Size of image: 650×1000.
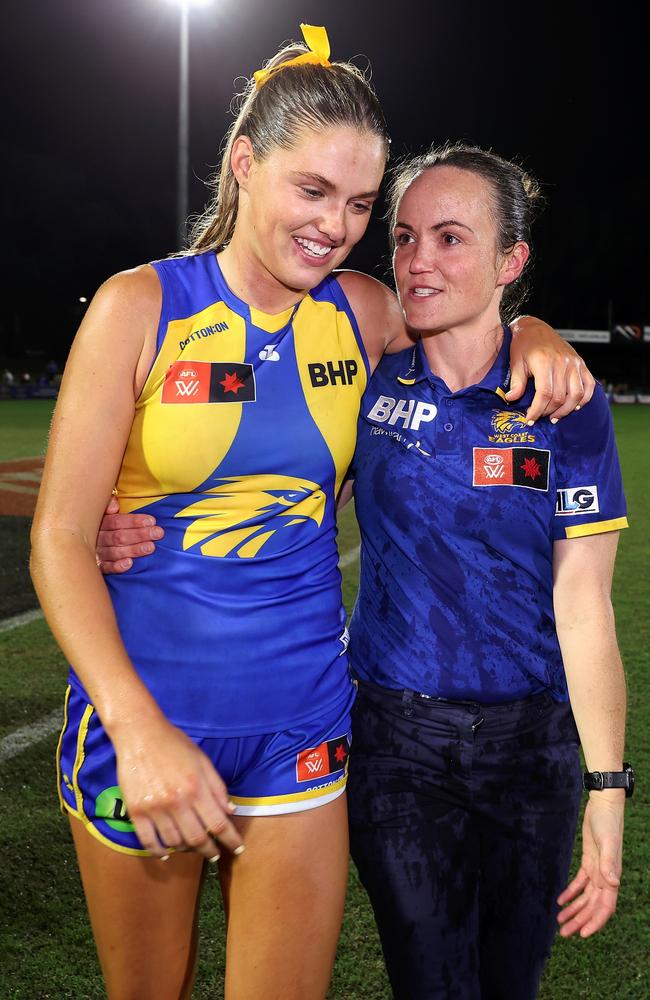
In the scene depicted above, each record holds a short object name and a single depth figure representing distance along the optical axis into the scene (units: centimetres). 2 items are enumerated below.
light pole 1639
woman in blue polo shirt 208
